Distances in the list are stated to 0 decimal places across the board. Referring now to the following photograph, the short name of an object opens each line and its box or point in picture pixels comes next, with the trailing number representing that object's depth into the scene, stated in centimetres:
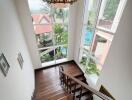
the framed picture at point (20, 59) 209
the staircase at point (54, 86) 280
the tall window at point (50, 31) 318
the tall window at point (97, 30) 220
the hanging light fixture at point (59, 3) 130
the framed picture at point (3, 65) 130
